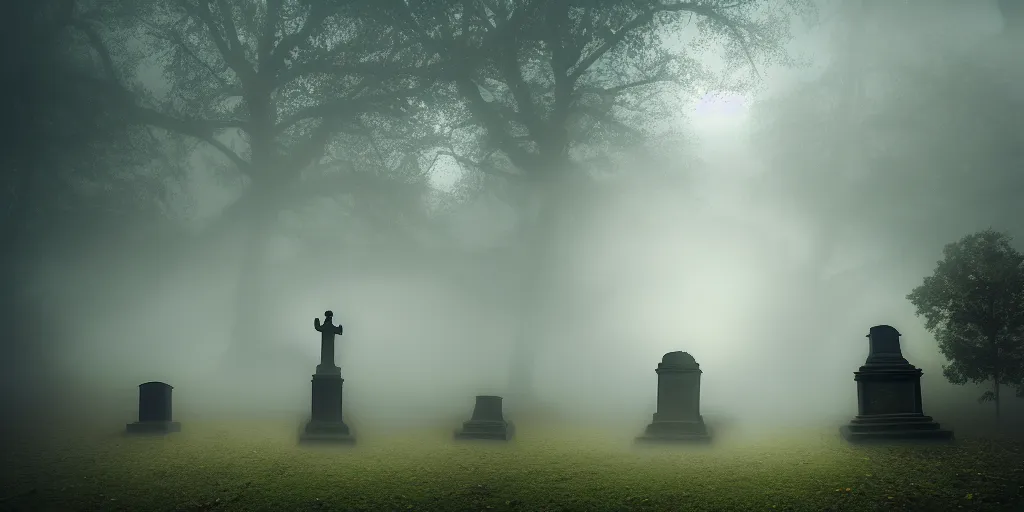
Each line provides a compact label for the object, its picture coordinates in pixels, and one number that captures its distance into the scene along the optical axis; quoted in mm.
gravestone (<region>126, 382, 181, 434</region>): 17266
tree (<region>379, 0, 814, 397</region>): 27172
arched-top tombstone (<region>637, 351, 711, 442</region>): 16328
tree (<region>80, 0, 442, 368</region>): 28141
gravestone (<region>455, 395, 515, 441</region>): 17266
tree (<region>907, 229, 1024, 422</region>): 18078
